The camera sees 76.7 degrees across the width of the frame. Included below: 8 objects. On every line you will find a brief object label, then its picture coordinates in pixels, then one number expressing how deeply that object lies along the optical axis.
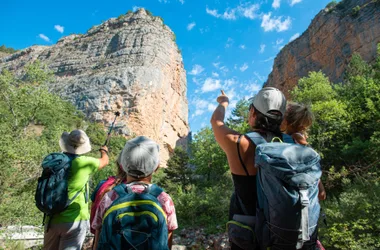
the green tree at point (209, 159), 22.60
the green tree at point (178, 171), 22.12
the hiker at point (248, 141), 1.49
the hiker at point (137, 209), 1.42
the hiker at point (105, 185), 2.10
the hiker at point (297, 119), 2.04
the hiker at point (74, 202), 2.52
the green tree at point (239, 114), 26.09
